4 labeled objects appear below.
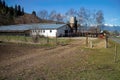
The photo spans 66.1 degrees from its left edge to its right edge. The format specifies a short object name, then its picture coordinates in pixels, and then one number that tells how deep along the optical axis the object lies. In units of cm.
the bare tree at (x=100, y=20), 3866
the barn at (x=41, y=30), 2556
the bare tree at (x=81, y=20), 3924
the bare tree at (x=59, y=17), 4740
